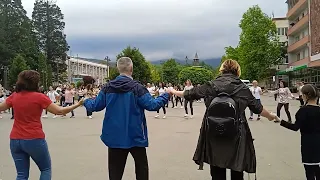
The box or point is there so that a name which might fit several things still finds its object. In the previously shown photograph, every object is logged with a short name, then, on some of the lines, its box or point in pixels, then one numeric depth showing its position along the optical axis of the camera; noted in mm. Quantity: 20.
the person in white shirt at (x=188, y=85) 14154
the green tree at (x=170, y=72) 84433
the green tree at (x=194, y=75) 77984
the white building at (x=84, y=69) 104065
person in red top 3535
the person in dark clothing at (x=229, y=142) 3158
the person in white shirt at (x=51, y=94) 16145
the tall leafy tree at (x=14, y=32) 49011
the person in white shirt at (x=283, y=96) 12045
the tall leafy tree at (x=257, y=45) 46017
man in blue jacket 3452
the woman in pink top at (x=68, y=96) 16375
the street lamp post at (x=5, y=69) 47583
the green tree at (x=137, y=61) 55220
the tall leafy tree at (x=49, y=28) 57440
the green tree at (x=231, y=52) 53405
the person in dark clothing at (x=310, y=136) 3757
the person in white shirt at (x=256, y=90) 13208
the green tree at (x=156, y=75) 85584
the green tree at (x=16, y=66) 45625
